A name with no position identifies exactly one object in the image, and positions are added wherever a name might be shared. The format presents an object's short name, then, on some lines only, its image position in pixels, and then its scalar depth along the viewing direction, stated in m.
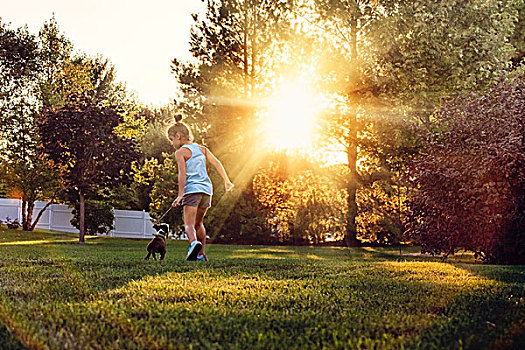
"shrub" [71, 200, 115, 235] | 27.47
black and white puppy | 7.41
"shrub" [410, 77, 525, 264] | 9.01
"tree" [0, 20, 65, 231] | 23.94
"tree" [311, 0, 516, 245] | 16.45
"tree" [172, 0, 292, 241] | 22.64
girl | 6.82
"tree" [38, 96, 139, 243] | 15.81
